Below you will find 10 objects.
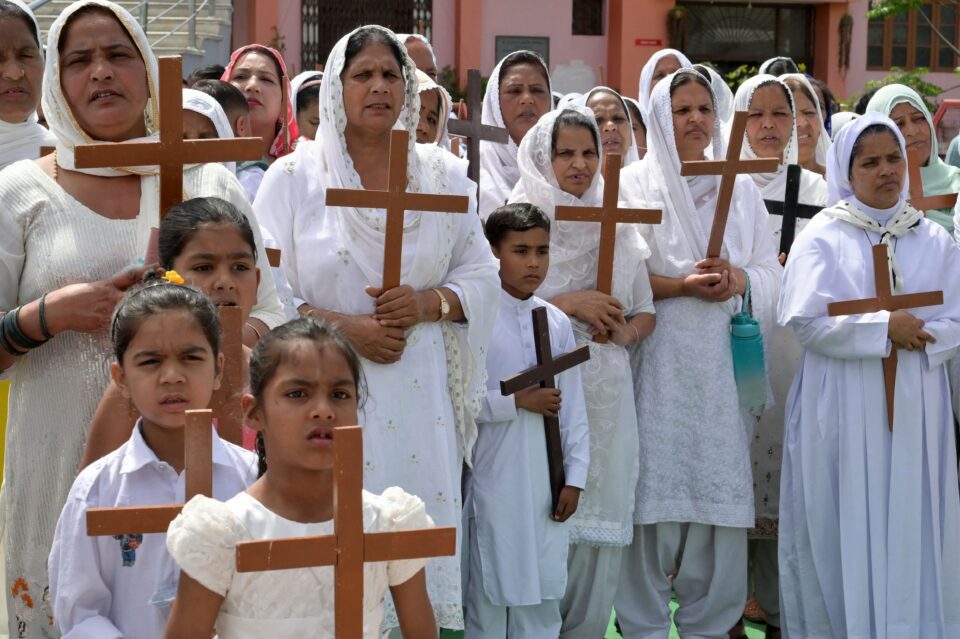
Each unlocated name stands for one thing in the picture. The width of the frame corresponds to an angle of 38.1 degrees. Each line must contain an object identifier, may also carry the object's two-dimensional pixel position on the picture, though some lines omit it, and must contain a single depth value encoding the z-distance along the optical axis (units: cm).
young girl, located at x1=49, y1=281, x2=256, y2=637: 288
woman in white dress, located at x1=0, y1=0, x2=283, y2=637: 340
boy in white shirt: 498
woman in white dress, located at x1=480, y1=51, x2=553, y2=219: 612
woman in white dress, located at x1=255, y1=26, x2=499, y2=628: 454
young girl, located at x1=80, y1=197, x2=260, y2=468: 338
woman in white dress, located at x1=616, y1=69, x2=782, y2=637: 545
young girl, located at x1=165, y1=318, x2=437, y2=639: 261
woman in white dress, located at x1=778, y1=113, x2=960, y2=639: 514
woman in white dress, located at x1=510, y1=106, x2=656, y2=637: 530
